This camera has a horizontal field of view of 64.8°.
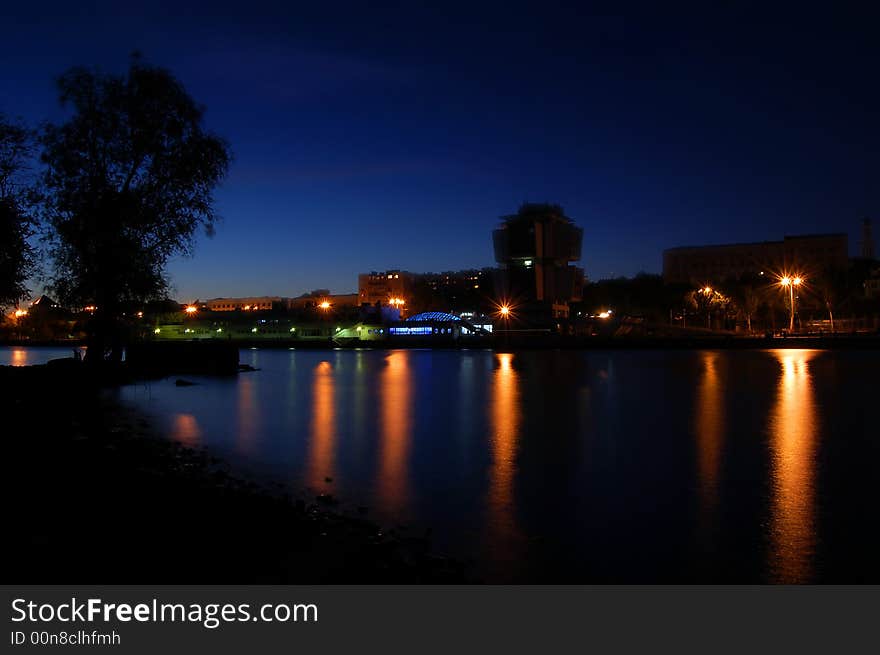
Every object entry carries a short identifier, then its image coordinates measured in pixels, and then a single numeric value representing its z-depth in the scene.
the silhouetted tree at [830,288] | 104.06
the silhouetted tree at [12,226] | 21.39
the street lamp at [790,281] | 86.32
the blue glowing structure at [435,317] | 133.12
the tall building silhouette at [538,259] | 155.62
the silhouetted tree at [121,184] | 24.30
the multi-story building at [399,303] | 165.75
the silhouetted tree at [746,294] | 111.00
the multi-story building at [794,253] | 188.25
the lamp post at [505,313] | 139.48
